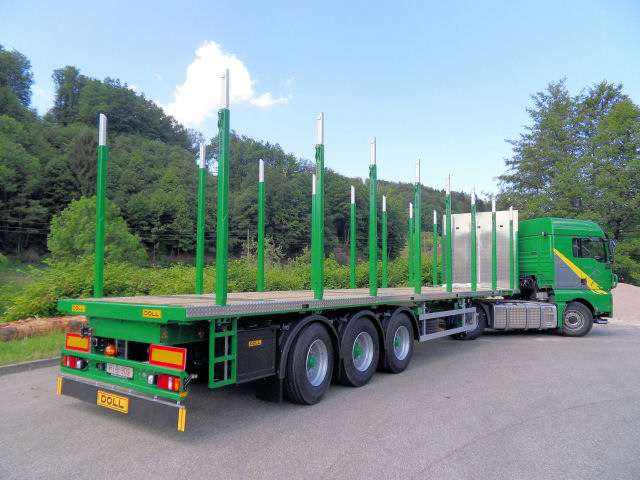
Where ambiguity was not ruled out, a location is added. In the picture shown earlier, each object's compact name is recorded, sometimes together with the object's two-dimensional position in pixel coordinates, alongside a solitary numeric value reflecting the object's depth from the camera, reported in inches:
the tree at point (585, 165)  1005.2
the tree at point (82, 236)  938.1
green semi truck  162.2
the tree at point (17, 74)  2691.9
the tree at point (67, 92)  3159.5
